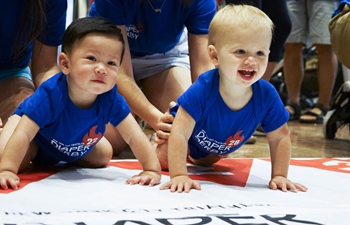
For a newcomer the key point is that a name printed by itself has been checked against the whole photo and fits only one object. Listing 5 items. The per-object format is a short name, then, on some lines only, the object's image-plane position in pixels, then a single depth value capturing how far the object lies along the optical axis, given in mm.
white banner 1811
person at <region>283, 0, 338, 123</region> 3684
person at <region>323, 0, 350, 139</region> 2871
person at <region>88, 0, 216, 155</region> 2385
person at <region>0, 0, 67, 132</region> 2283
